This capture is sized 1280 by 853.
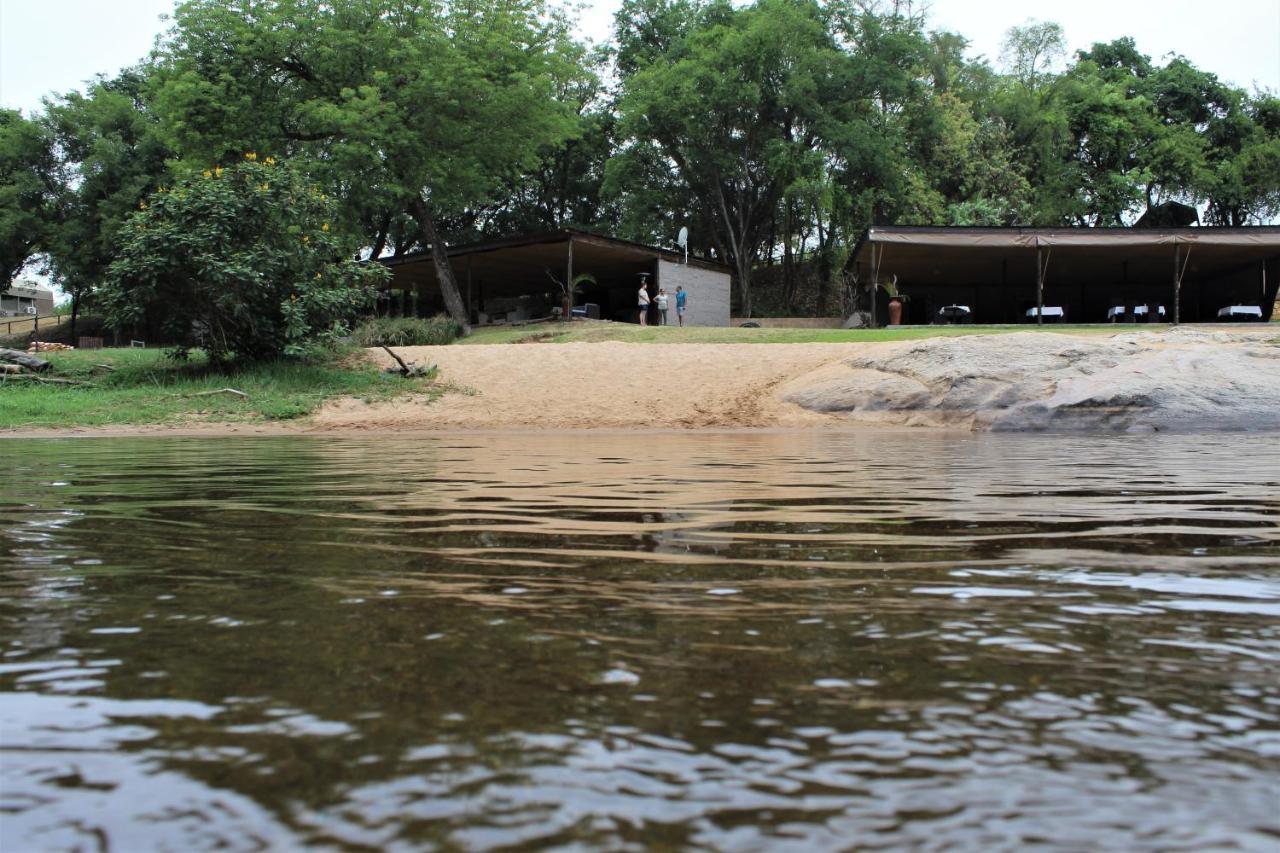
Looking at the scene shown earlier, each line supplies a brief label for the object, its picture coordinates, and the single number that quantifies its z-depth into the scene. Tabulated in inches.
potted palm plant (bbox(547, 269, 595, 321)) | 1055.6
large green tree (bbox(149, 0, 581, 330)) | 937.5
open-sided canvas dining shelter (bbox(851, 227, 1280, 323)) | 925.2
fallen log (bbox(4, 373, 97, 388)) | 687.7
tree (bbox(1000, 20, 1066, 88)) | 1694.1
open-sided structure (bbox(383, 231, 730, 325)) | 1082.1
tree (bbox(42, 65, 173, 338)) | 1348.4
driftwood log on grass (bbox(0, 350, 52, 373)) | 729.0
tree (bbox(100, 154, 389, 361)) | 664.4
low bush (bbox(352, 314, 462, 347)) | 907.9
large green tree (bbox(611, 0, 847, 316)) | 1349.7
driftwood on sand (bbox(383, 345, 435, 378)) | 718.5
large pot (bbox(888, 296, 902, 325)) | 972.6
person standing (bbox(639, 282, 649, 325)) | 1049.5
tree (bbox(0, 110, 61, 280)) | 1391.5
